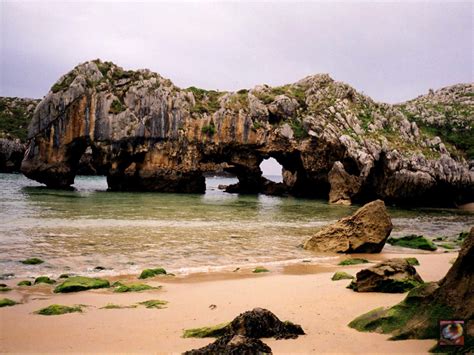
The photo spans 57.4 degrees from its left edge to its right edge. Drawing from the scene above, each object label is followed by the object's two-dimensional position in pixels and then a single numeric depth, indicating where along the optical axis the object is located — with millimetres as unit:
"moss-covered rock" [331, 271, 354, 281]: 10227
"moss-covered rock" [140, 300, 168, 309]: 7816
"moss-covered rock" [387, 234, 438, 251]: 17408
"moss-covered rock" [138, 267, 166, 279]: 10945
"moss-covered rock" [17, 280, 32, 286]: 9727
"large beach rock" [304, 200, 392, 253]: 16188
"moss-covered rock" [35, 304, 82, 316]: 7281
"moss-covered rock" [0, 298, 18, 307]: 7824
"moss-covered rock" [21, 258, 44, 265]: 11977
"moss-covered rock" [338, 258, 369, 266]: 13523
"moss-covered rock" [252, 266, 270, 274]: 11847
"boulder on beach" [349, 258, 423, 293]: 8242
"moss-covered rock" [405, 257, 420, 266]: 12441
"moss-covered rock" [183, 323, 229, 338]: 5770
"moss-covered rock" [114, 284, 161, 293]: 9320
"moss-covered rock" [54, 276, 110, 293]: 9250
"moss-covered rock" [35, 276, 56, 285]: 9984
